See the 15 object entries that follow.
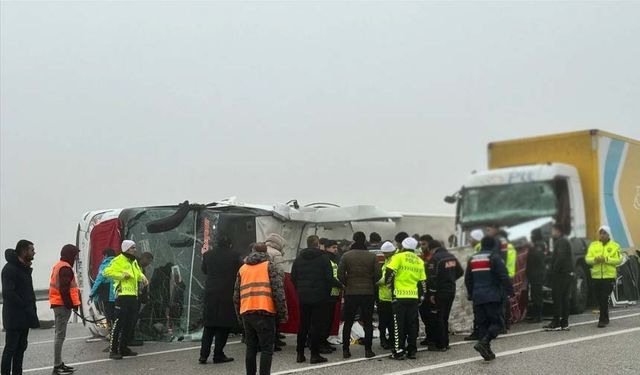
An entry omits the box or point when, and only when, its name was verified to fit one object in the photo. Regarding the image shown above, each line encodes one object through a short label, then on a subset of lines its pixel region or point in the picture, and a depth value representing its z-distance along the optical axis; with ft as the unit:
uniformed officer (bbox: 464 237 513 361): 29.99
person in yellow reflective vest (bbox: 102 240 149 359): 34.12
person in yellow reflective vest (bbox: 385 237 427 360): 31.04
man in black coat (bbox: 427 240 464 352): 33.35
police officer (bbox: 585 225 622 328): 40.11
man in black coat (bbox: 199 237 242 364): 31.96
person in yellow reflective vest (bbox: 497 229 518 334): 40.22
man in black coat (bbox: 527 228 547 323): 42.52
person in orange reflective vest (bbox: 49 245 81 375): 30.42
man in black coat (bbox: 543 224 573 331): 38.55
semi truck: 46.75
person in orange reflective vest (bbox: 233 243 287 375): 24.34
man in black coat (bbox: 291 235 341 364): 31.30
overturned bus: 40.24
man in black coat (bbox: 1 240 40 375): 26.78
